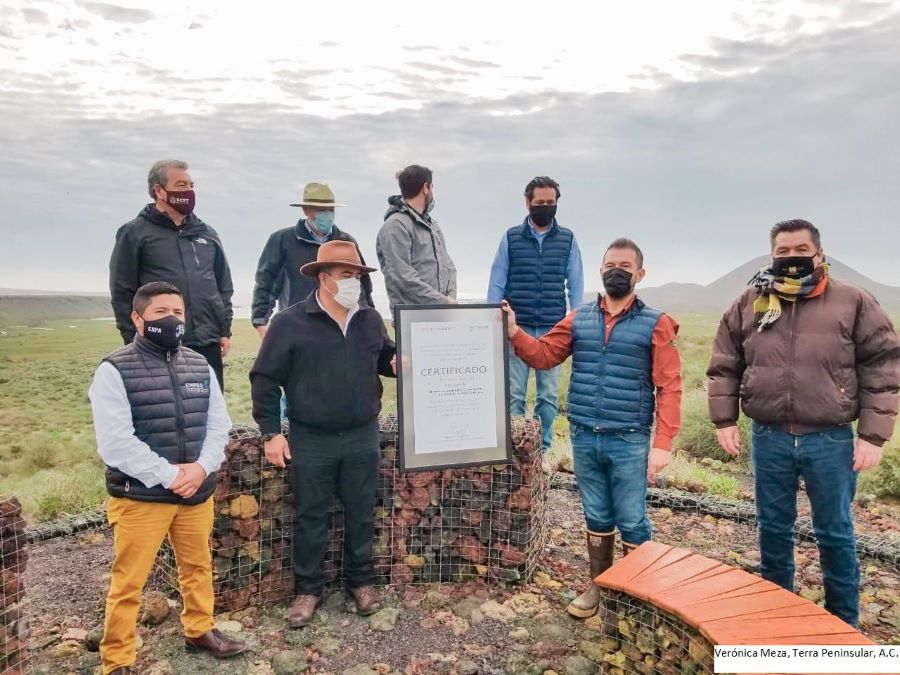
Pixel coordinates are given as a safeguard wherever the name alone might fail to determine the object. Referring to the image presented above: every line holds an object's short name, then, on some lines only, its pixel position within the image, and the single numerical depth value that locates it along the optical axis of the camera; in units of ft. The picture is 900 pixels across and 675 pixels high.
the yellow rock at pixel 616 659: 13.51
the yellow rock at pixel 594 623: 16.43
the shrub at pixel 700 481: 29.86
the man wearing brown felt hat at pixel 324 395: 15.01
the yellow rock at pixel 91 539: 22.19
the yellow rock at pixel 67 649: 15.12
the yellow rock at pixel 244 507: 16.71
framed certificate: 16.33
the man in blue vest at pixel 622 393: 15.06
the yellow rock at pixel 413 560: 18.37
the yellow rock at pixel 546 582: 18.61
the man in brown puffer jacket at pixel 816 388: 14.19
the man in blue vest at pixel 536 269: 21.97
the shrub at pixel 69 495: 25.58
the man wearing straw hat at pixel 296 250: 20.89
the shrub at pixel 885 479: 31.37
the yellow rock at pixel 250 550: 16.94
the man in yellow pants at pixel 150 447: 12.38
